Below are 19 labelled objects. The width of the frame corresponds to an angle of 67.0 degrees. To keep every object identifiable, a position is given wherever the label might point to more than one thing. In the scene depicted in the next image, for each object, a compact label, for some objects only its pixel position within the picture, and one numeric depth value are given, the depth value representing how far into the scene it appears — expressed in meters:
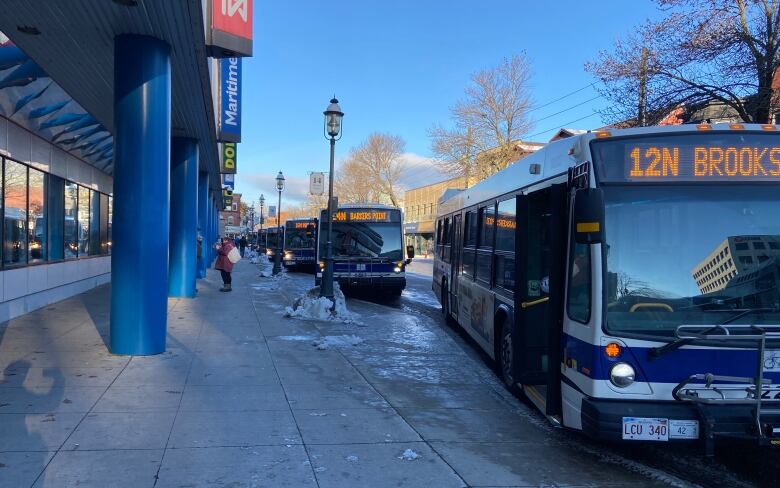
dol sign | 25.73
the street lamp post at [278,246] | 28.11
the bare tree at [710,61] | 13.72
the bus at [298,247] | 32.66
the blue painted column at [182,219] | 15.54
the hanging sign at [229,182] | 36.41
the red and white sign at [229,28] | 8.44
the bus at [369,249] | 17.16
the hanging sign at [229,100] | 16.84
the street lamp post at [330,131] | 13.58
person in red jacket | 18.08
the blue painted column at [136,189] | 8.05
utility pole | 15.19
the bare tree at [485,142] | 38.84
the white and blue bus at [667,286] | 4.34
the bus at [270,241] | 49.41
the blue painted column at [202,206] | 23.57
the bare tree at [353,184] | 67.88
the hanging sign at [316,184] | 19.62
